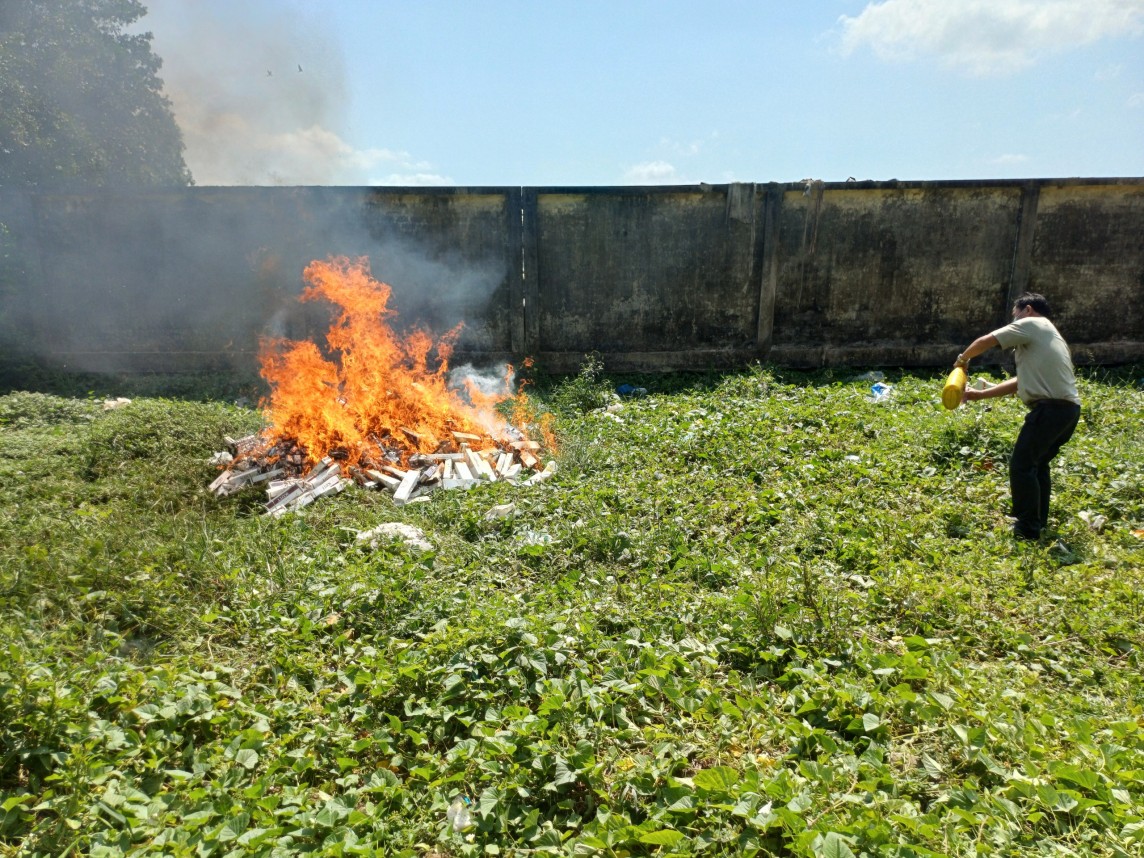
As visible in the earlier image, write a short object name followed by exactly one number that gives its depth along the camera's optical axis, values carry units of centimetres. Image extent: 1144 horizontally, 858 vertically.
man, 525
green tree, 1648
